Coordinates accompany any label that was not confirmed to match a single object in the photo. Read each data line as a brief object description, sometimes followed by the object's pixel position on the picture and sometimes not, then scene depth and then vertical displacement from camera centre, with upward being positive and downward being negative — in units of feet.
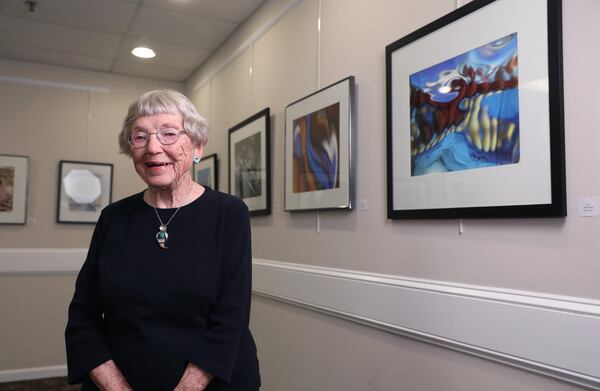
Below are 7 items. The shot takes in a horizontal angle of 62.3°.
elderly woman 4.47 -0.57
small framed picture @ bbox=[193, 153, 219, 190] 14.87 +1.60
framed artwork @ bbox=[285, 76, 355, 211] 8.25 +1.35
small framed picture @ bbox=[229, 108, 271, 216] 11.46 +1.52
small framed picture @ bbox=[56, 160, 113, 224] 16.52 +1.06
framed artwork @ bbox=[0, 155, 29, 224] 15.71 +1.03
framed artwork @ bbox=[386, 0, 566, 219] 5.08 +1.30
